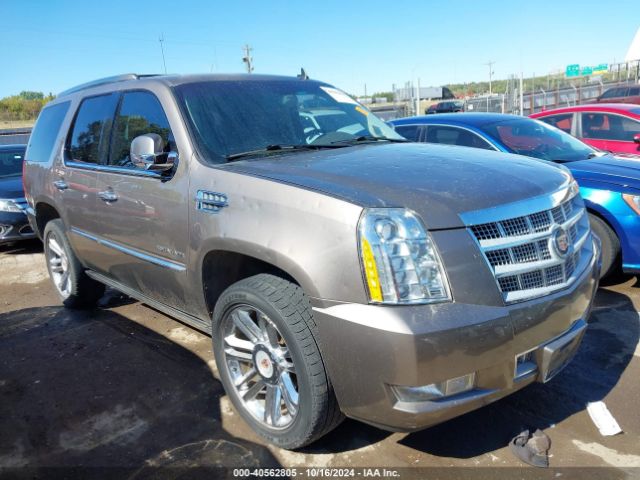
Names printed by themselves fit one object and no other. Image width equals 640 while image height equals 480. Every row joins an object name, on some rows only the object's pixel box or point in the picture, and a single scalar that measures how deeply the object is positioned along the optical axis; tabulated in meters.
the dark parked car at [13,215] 7.44
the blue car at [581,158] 4.50
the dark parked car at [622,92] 19.52
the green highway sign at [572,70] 55.98
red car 7.23
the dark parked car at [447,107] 30.78
